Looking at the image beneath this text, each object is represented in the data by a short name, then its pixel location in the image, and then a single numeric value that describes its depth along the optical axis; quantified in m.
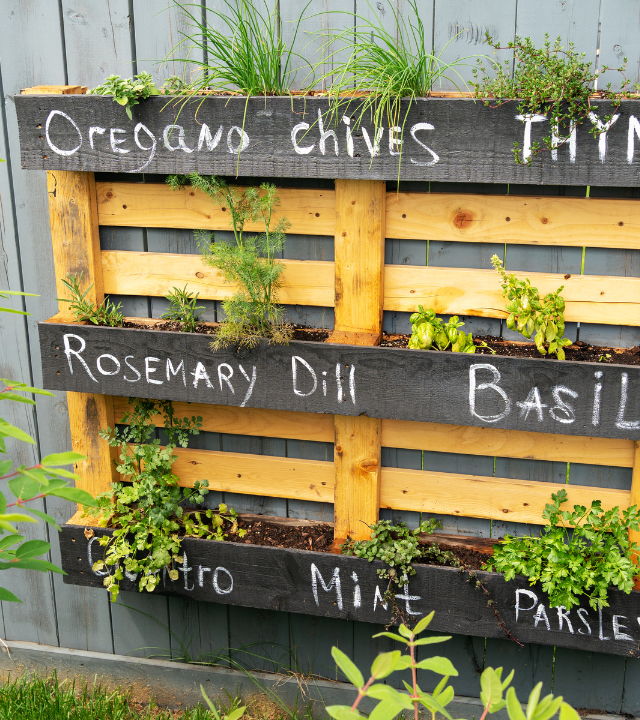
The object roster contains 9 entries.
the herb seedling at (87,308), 2.46
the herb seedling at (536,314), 2.10
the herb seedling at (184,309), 2.42
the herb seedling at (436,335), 2.18
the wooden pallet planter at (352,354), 2.06
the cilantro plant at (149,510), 2.48
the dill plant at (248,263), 2.23
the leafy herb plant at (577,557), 2.14
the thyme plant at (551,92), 1.86
